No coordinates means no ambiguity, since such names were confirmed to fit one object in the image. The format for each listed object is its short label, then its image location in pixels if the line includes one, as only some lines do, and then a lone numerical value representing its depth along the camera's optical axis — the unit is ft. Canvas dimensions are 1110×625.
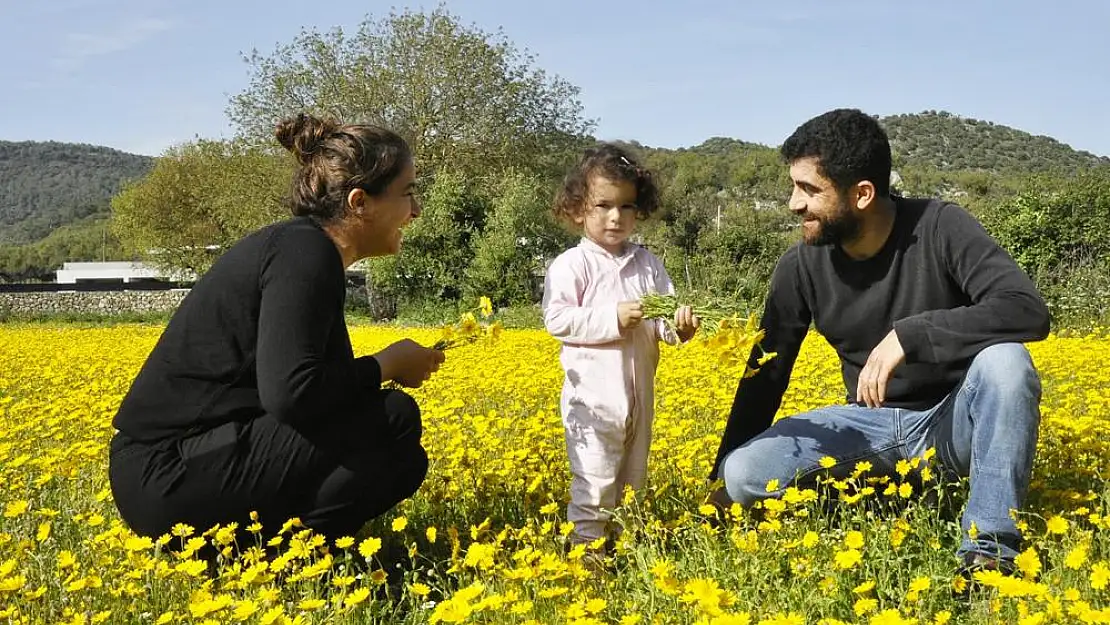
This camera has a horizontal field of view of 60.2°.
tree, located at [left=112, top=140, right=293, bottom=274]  158.81
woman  9.02
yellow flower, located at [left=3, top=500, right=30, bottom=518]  9.66
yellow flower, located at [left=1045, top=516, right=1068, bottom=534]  7.44
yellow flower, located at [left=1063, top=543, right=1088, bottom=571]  6.84
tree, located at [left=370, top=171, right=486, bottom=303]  83.10
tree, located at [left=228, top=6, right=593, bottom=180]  107.65
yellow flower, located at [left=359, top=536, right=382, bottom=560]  7.88
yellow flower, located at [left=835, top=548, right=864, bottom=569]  6.86
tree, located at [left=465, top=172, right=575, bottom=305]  77.36
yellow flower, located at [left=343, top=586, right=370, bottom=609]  6.82
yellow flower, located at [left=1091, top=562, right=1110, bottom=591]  6.29
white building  232.53
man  8.69
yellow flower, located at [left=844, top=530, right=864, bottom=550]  7.42
